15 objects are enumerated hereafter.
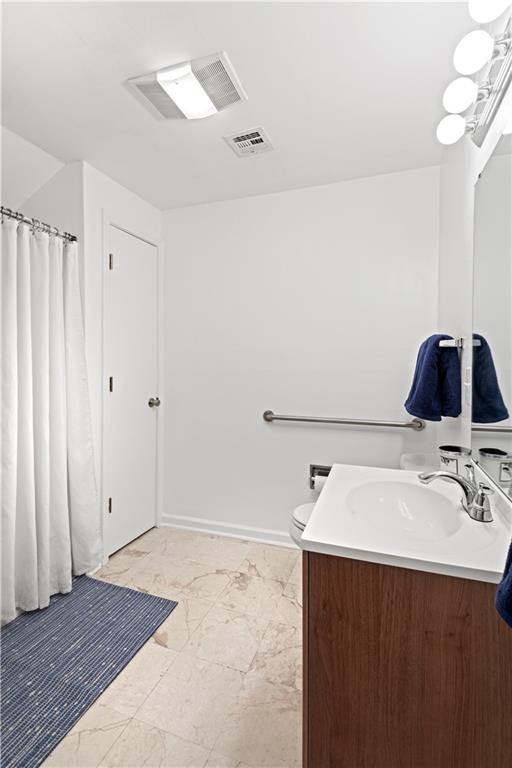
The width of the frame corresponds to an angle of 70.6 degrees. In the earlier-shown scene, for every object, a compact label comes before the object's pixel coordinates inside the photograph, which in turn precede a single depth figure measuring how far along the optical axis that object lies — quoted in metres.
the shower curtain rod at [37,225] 1.65
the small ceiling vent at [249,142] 1.78
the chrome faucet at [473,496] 1.01
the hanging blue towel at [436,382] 1.62
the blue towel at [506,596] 0.55
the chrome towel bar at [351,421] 2.07
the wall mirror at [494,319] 1.07
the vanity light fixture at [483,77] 1.00
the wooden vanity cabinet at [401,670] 0.76
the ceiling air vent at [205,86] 1.33
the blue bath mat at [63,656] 1.21
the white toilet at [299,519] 1.75
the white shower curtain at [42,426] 1.66
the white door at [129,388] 2.26
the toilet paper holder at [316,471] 2.31
